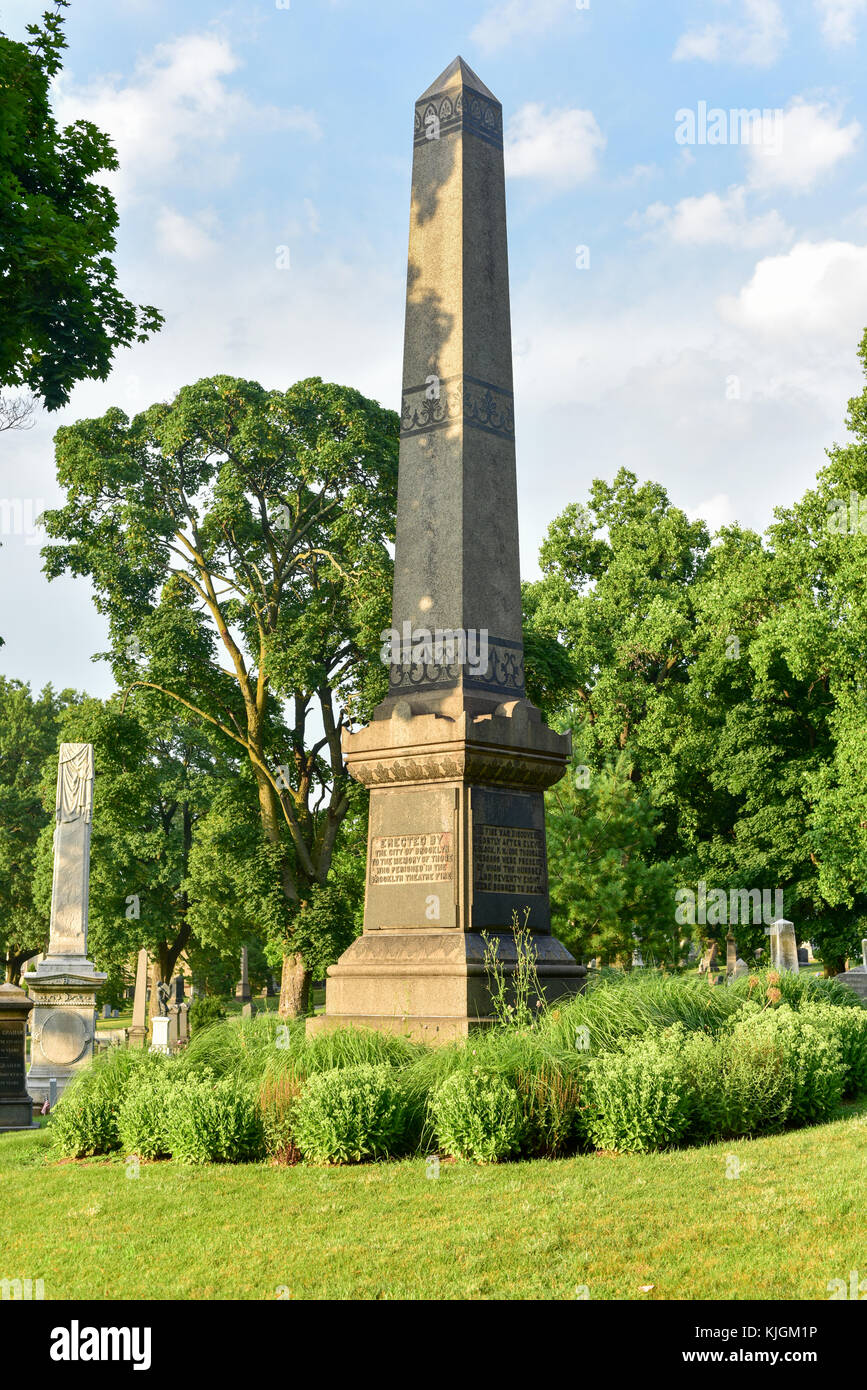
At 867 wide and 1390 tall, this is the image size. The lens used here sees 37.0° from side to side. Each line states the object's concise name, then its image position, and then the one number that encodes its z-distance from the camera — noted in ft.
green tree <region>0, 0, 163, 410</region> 47.24
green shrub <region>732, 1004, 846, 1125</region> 32.68
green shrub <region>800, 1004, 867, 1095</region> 38.42
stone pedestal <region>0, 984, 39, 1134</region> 52.13
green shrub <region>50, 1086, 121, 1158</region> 34.09
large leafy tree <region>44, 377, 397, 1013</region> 92.63
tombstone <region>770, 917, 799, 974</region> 101.71
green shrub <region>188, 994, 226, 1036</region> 112.25
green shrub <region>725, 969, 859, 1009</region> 43.60
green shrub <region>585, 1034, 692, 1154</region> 28.58
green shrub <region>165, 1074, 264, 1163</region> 29.78
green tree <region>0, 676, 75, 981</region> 171.12
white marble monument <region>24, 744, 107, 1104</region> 70.44
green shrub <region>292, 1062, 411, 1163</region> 28.50
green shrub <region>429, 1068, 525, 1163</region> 27.84
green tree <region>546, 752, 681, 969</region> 99.40
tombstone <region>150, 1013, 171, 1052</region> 88.12
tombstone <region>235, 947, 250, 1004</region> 214.28
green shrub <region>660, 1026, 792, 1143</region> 30.30
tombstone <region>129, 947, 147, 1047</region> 158.51
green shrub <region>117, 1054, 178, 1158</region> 31.65
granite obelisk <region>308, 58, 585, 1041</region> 37.11
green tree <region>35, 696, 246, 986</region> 136.46
